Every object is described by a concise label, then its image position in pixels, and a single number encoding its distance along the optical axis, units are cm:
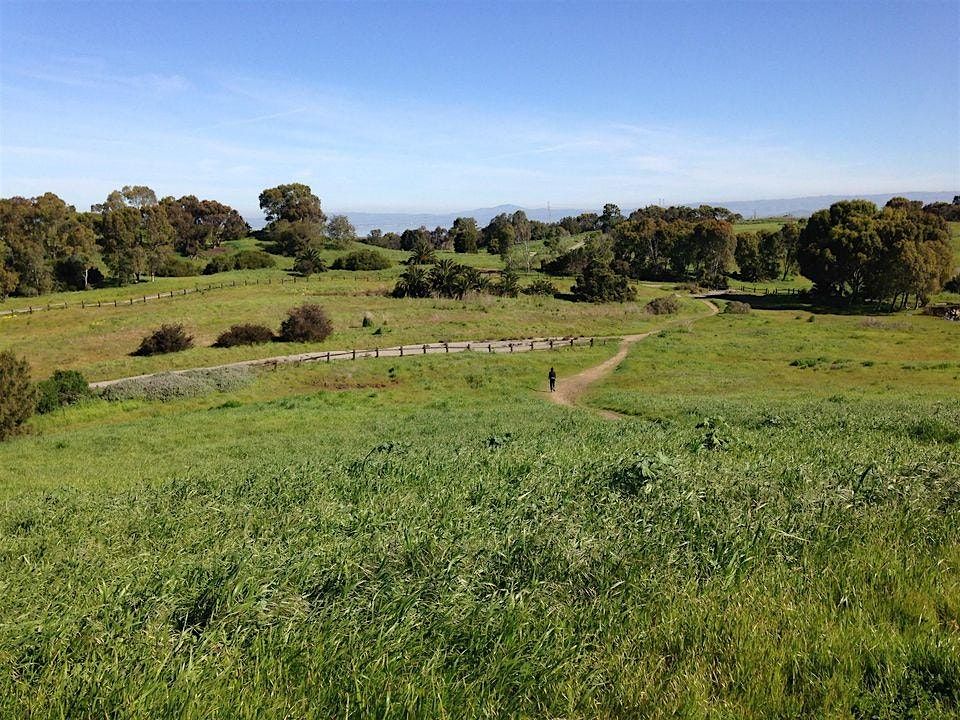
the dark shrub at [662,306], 6756
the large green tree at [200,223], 11012
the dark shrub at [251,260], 9269
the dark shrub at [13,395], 2436
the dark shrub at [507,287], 7338
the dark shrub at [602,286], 7256
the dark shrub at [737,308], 6681
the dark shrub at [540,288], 7600
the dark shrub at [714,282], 8978
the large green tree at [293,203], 12662
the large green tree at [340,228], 13075
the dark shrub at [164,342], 4347
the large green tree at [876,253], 6388
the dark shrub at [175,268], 8761
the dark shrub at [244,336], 4625
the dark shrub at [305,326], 4769
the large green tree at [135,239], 8019
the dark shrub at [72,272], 7969
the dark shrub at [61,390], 2919
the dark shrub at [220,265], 8988
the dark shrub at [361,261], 9519
